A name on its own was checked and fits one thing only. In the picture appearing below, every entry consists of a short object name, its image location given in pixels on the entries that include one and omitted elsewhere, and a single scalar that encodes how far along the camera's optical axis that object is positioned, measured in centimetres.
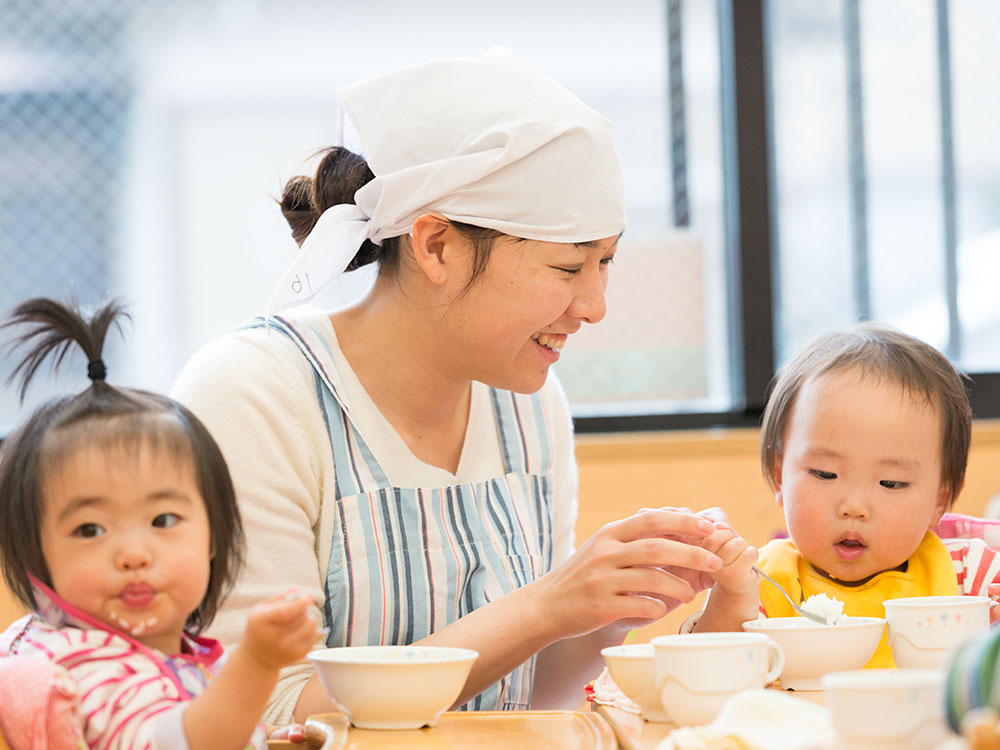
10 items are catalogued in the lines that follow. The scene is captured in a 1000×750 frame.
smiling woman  189
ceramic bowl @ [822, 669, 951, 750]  138
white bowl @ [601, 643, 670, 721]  160
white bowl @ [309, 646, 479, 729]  158
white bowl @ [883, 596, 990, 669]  170
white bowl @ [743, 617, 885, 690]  167
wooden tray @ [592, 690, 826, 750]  155
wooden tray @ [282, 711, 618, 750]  156
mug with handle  155
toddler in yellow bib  194
